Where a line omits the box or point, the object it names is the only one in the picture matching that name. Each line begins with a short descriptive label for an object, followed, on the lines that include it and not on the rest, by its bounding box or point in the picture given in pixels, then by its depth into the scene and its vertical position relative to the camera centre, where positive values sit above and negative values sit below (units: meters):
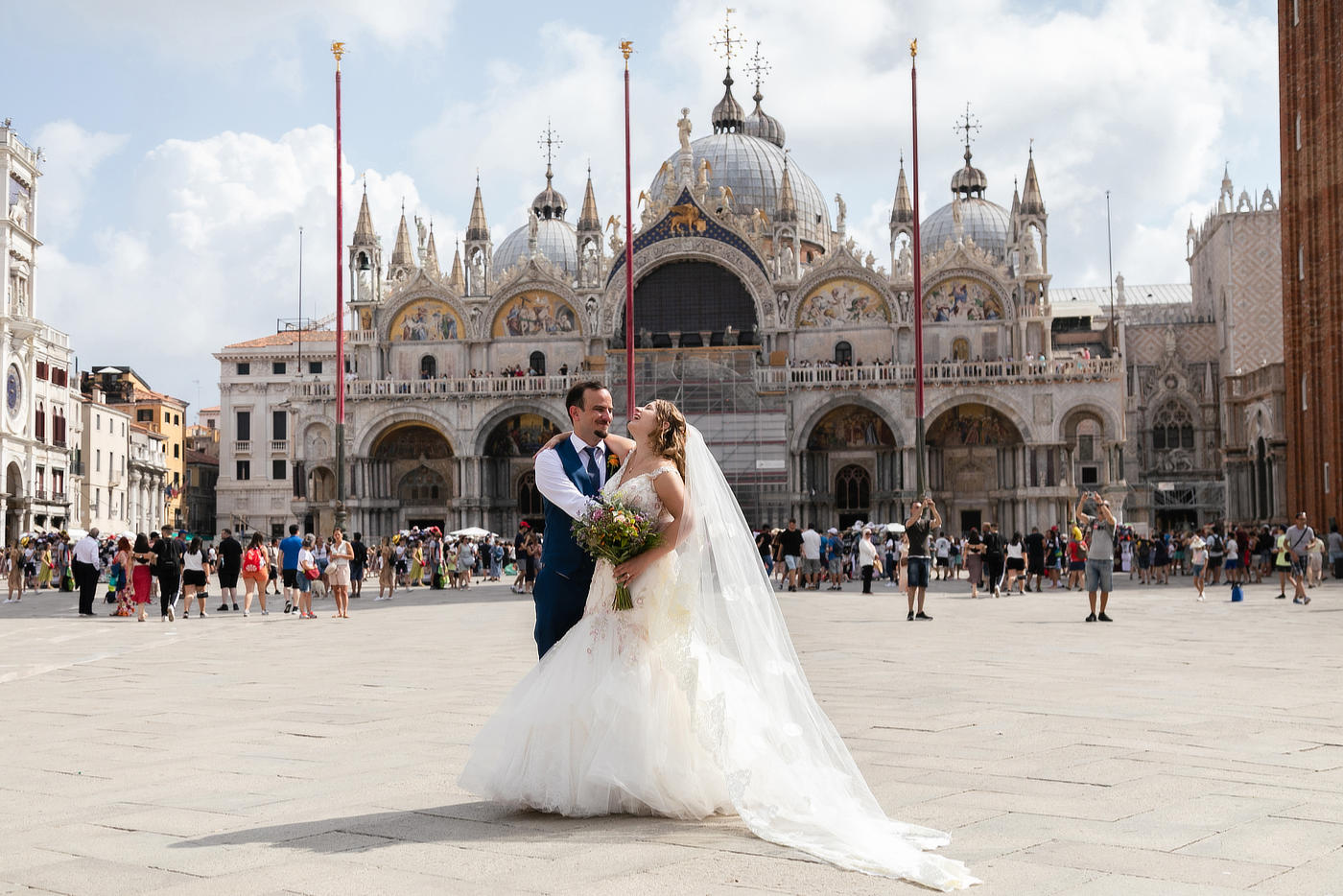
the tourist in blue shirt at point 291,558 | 22.41 -0.53
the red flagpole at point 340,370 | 32.10 +3.63
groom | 6.34 -0.06
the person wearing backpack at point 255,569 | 22.41 -0.69
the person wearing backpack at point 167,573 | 20.69 -0.67
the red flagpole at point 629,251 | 32.20 +6.25
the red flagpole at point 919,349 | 32.16 +4.23
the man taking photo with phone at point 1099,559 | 17.22 -0.56
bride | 5.58 -0.77
